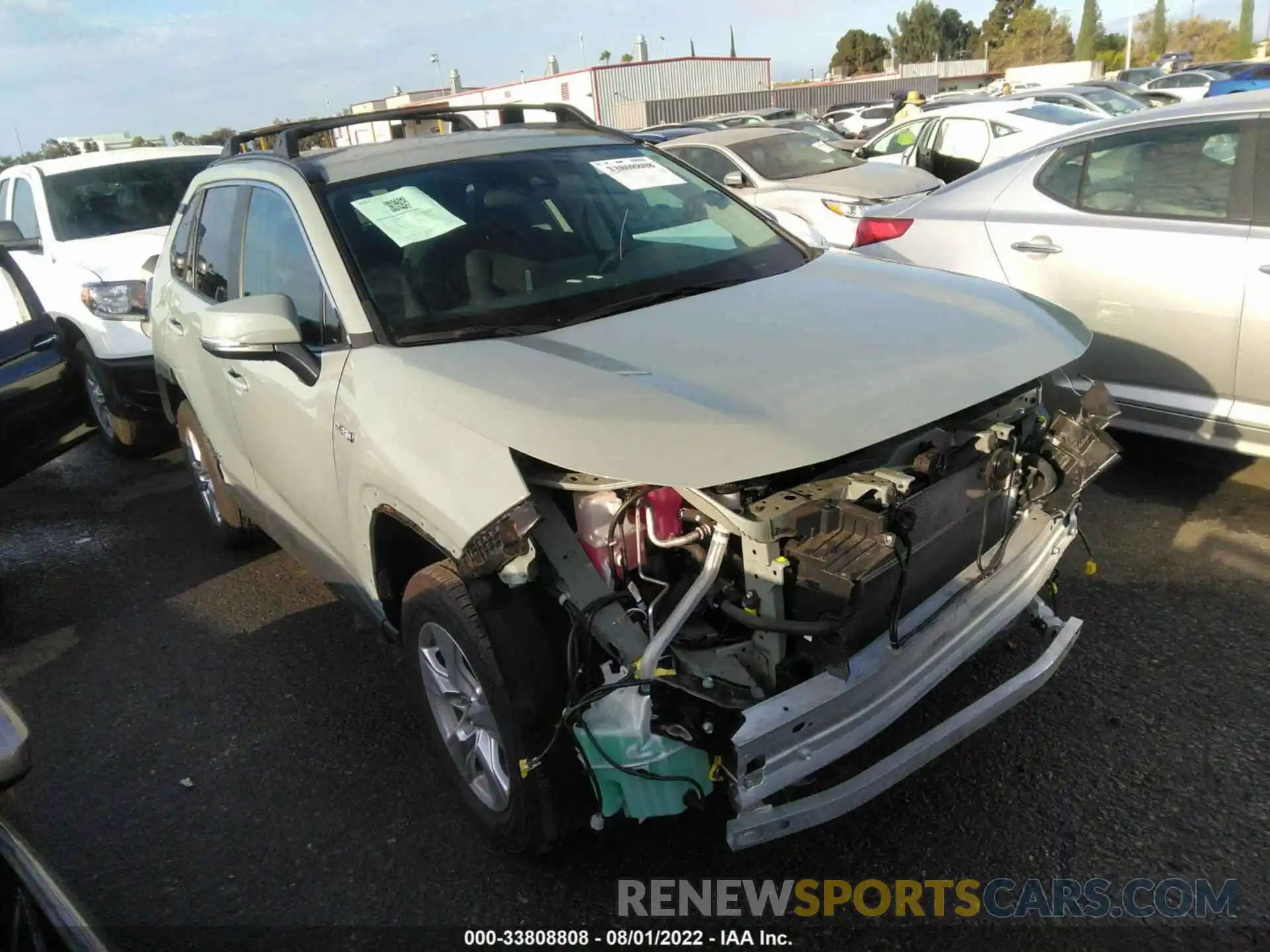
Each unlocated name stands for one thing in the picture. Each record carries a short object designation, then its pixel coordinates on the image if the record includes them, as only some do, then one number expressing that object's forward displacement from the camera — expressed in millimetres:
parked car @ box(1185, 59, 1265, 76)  25152
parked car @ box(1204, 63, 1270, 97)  17750
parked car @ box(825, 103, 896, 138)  26469
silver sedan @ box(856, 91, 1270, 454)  3977
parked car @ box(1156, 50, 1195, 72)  37512
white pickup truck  6297
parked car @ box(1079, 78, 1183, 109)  18016
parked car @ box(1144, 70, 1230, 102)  23689
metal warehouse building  44594
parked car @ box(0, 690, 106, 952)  1811
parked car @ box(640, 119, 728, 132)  19816
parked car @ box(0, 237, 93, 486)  4910
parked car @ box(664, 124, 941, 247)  8812
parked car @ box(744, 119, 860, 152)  13945
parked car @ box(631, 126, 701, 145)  16281
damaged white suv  2166
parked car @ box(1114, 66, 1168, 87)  31938
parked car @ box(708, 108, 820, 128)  22188
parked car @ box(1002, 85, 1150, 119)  14438
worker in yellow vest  13586
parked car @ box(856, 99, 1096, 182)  10734
